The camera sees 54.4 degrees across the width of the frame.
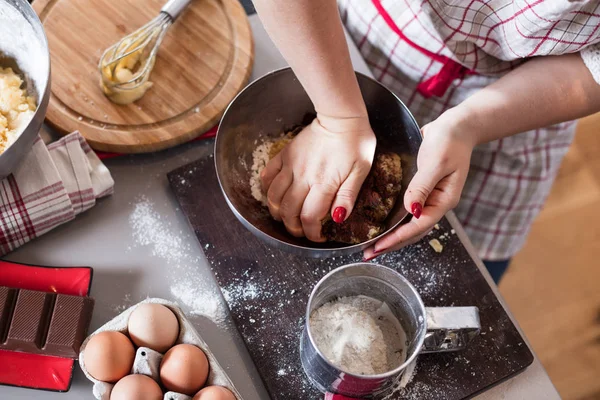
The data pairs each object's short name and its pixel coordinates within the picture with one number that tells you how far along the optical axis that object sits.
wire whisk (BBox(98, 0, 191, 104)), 0.98
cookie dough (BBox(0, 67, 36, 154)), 0.86
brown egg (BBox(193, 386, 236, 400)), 0.73
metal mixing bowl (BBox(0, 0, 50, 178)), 0.81
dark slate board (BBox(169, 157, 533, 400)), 0.85
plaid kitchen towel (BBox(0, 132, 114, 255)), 0.88
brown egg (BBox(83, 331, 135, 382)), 0.74
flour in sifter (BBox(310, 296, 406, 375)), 0.78
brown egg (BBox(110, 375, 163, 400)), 0.71
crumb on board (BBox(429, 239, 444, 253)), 0.95
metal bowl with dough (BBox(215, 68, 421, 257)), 0.90
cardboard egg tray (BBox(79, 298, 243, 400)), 0.74
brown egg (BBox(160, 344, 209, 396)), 0.74
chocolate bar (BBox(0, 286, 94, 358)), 0.77
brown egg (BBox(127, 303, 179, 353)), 0.77
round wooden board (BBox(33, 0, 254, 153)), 0.99
